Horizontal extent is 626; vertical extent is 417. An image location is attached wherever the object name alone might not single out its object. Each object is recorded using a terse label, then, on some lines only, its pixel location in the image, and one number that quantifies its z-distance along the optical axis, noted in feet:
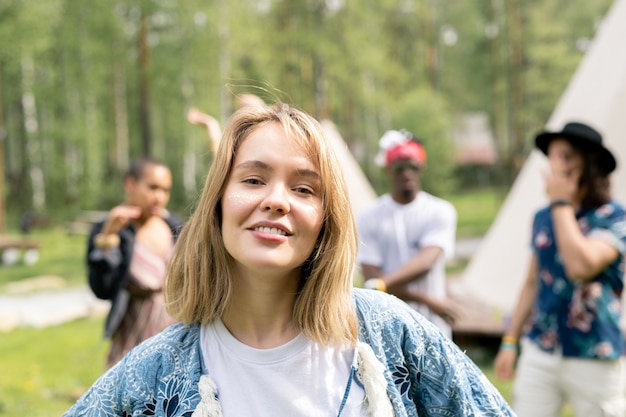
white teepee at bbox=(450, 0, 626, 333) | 21.99
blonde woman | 4.87
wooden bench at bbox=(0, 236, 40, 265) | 50.26
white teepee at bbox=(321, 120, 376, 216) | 39.99
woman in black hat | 10.02
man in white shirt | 13.35
